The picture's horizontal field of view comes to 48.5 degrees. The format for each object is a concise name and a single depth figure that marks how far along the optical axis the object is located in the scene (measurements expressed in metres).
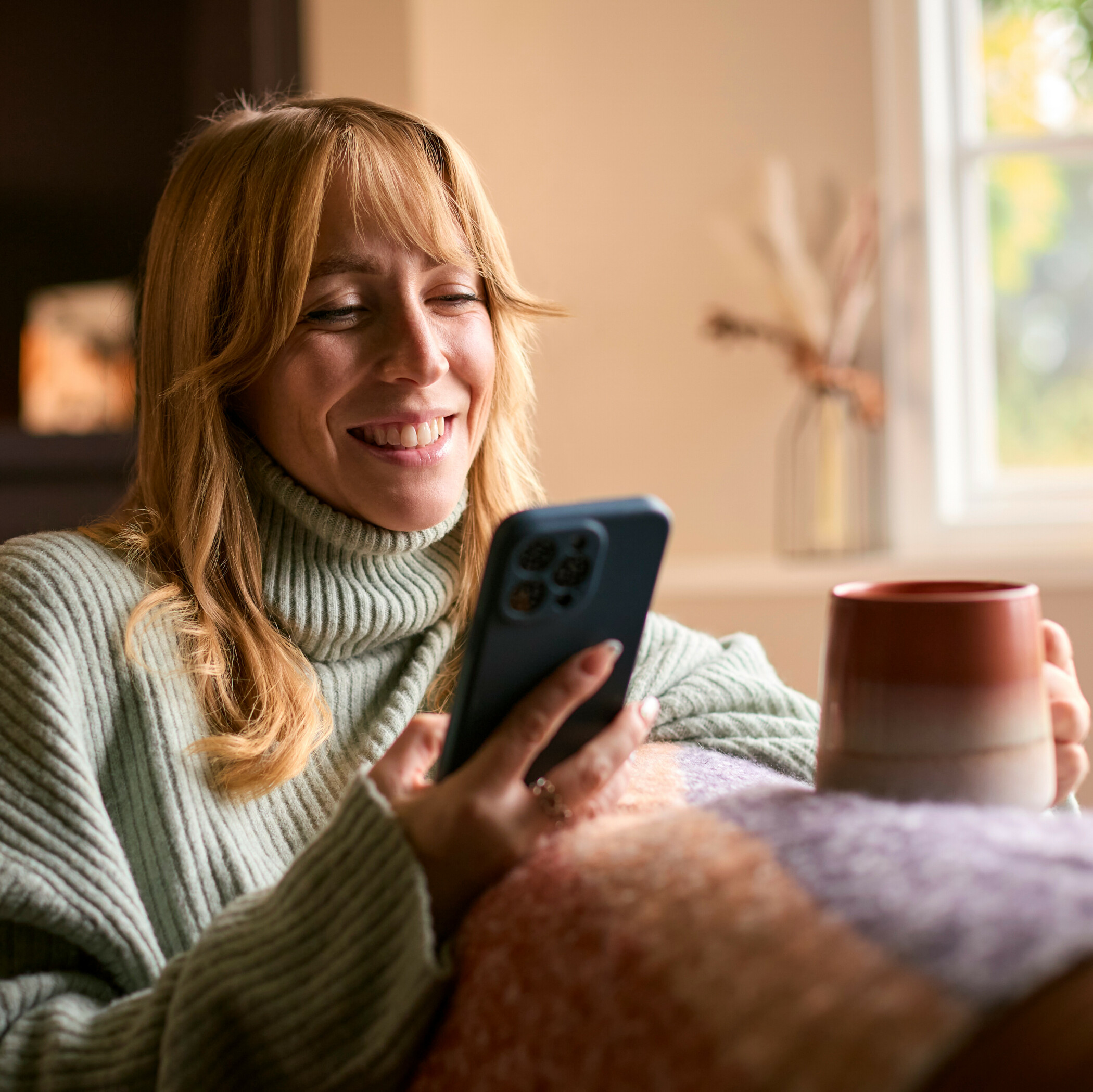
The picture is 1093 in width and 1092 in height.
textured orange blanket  0.39
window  2.42
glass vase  2.39
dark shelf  2.62
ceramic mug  0.58
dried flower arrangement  2.38
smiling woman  0.64
